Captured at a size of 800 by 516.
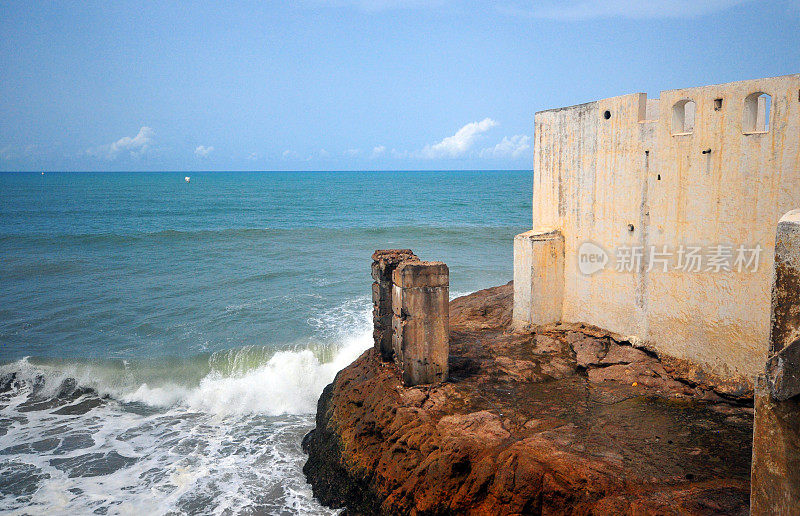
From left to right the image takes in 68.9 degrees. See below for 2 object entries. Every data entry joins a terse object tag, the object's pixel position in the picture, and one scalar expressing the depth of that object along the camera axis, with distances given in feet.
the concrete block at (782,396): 13.69
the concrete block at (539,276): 35.78
